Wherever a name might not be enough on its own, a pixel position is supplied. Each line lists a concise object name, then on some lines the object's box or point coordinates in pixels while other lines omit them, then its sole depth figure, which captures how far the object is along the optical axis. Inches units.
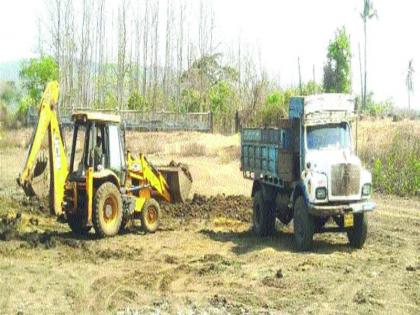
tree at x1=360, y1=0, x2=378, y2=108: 2198.6
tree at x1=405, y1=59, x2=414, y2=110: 2551.7
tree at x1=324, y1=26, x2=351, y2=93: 2050.9
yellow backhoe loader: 568.1
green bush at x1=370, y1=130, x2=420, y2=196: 984.3
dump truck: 509.7
